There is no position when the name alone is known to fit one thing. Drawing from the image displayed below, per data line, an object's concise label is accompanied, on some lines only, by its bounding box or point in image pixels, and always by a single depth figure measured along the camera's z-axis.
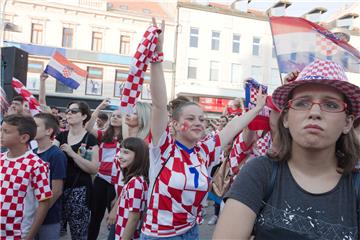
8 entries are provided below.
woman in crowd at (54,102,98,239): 4.26
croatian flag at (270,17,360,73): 4.00
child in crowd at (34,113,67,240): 3.41
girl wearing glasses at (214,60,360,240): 1.41
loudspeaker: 5.55
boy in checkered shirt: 2.95
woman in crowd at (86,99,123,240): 4.59
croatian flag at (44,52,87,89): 7.12
